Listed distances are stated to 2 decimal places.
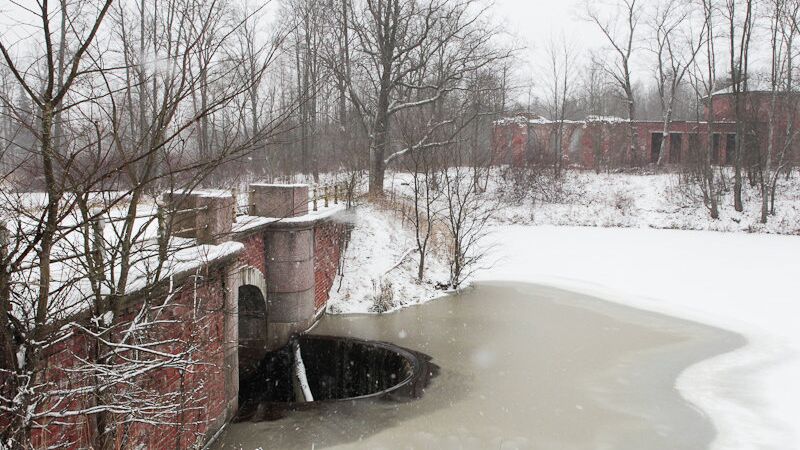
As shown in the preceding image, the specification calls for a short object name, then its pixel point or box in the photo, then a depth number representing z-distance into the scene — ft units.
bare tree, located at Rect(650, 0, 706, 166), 114.95
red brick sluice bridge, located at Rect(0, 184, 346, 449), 16.89
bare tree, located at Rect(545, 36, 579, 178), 113.09
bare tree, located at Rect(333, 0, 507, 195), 78.64
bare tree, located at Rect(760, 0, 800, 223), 85.95
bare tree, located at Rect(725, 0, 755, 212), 90.38
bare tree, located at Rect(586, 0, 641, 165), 122.22
